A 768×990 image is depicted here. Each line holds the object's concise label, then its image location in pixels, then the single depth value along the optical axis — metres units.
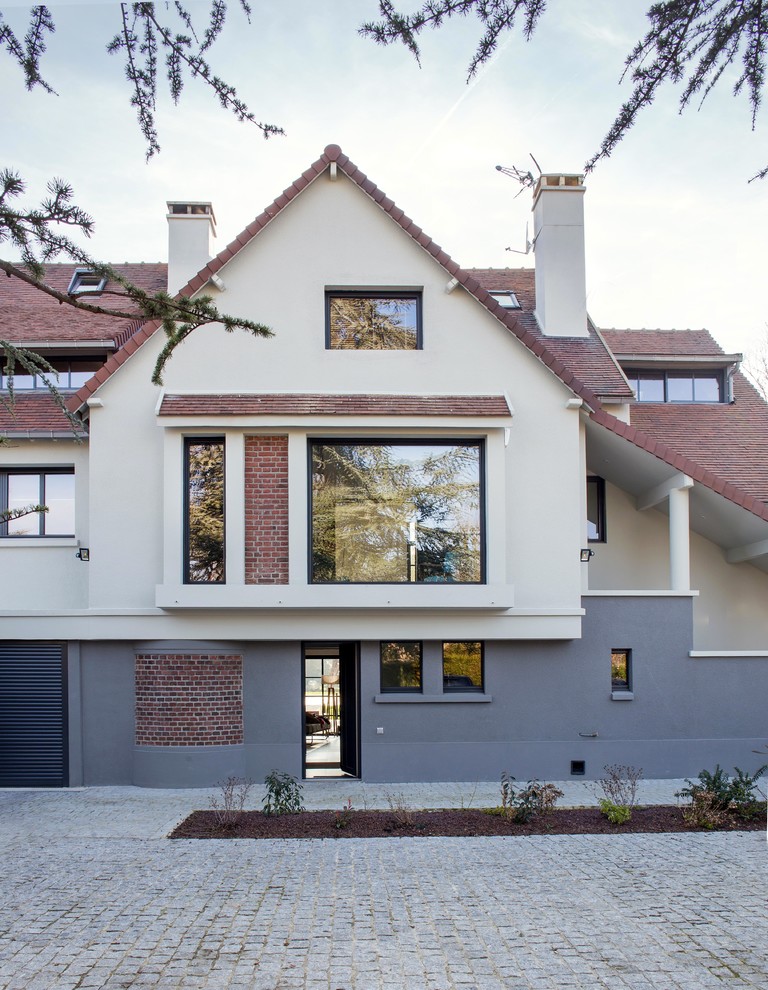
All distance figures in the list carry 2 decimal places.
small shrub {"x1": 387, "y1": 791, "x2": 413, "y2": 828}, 9.37
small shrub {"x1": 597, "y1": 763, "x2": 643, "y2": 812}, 10.34
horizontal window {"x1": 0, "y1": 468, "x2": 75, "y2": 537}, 13.52
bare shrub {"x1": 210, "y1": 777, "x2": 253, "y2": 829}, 9.41
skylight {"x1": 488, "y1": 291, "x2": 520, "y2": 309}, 16.90
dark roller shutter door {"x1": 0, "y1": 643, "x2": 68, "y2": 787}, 12.25
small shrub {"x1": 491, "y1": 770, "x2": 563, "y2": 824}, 9.57
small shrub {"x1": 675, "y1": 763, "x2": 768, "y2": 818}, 9.59
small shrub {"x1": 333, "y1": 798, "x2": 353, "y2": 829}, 9.48
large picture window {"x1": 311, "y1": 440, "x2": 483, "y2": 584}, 12.09
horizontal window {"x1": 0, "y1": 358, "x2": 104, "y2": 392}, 14.86
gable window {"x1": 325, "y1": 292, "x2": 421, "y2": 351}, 12.45
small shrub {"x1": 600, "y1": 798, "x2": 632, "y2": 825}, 9.56
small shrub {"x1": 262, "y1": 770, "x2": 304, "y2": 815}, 10.02
